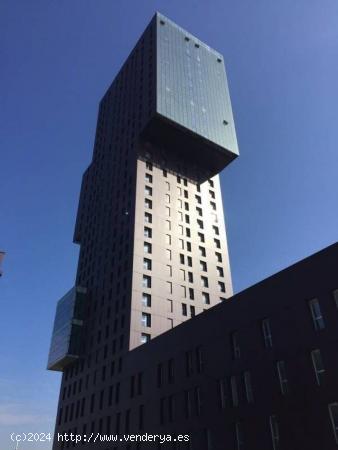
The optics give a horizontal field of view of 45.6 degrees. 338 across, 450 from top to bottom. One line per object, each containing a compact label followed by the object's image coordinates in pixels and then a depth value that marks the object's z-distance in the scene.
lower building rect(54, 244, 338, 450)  29.09
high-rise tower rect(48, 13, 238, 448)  62.03
